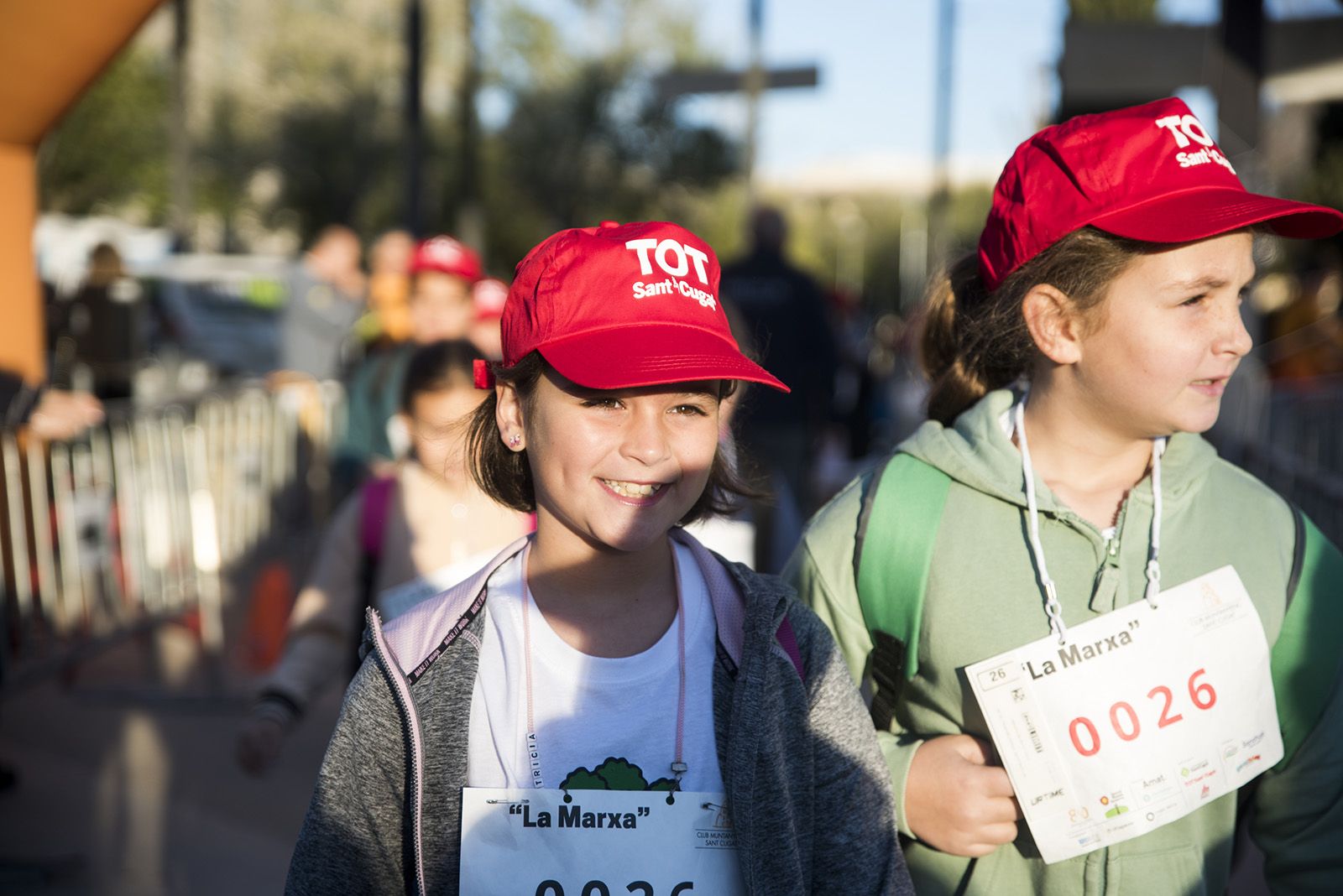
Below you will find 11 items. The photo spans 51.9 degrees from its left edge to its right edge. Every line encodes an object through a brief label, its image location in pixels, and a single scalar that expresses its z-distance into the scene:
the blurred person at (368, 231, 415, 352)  7.66
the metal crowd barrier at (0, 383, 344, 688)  5.60
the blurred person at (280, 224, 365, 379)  11.56
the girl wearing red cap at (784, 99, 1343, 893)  2.19
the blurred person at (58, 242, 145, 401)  12.67
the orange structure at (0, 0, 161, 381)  4.72
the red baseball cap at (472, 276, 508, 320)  6.52
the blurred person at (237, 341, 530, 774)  3.54
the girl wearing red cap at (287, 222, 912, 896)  1.92
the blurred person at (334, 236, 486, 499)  5.90
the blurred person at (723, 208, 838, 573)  8.78
